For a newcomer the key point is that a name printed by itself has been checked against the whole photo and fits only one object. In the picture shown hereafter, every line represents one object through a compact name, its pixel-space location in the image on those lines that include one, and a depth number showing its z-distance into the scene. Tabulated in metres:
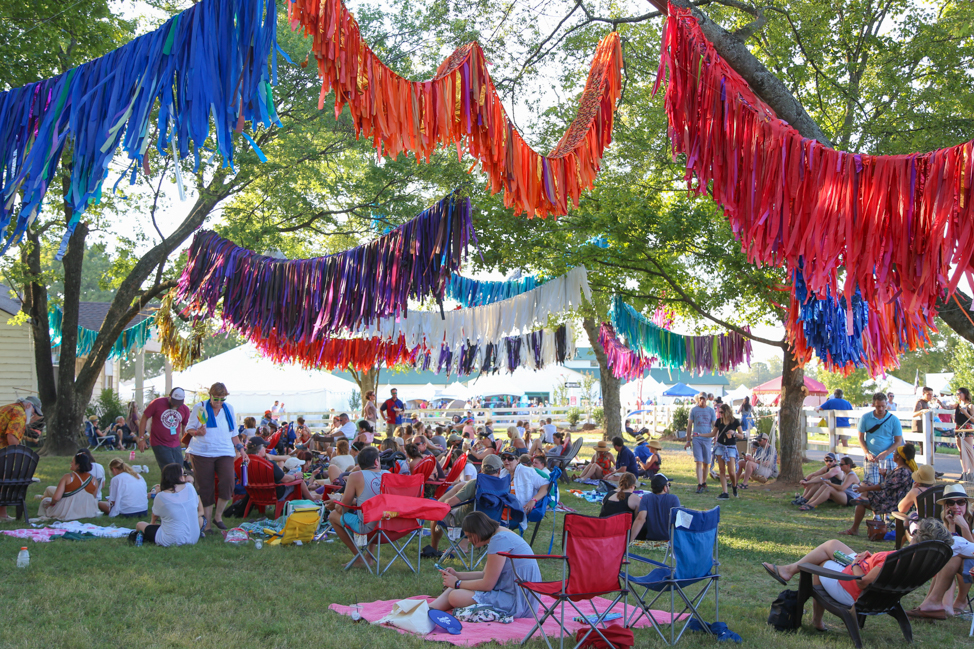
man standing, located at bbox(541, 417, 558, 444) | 16.06
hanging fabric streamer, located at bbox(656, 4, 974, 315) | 3.27
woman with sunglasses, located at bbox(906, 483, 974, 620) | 4.83
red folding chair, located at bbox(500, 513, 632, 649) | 4.12
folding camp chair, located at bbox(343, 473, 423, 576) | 5.74
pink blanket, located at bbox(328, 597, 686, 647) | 4.24
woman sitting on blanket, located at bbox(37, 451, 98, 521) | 7.63
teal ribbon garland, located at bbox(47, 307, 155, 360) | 16.17
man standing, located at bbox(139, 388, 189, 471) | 7.59
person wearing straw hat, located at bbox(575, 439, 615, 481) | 12.21
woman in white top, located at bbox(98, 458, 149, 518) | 7.97
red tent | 26.87
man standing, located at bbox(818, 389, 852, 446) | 14.98
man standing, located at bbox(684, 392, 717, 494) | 11.09
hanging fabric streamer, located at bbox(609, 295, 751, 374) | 16.52
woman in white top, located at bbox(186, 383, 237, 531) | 6.90
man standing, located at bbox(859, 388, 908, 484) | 8.55
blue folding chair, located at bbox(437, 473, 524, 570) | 6.34
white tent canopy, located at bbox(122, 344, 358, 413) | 23.39
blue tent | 31.59
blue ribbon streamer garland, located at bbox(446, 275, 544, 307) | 11.75
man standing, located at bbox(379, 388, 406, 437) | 16.14
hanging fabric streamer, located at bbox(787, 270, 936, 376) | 5.35
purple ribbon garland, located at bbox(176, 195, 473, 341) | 8.20
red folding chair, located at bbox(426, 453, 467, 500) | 8.32
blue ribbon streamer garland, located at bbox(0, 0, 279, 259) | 3.81
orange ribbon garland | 3.86
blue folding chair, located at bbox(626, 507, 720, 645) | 4.41
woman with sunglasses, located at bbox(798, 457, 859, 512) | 9.75
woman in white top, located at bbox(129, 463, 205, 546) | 6.46
